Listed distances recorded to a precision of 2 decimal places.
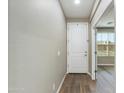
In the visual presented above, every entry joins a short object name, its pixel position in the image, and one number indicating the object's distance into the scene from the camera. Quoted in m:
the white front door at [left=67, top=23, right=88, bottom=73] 4.16
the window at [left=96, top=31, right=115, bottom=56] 5.43
